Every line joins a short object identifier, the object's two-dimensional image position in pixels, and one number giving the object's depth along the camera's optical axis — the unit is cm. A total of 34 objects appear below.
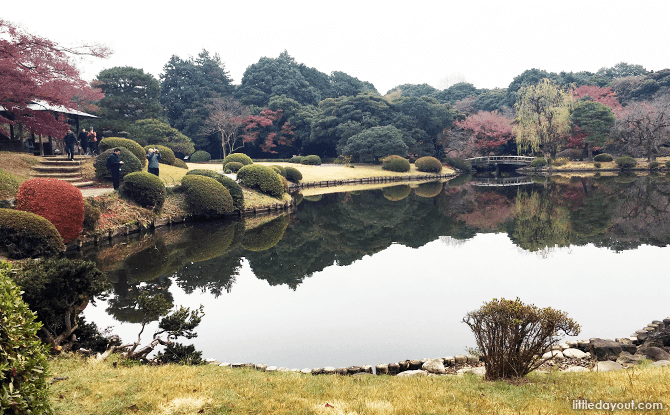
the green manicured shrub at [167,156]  2493
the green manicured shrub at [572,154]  4075
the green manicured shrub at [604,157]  3859
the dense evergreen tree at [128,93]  3155
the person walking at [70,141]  1827
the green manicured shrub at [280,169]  2739
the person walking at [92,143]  2108
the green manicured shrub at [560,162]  3953
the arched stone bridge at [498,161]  4056
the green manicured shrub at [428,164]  3944
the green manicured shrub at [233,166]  2569
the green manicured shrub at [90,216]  1304
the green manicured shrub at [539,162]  3947
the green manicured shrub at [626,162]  3691
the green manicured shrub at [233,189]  1881
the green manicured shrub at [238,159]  2705
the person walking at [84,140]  2009
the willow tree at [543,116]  3797
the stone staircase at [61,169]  1723
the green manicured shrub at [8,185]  1198
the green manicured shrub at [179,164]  2614
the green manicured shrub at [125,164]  1752
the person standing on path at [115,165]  1571
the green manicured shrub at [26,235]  991
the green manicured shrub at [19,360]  260
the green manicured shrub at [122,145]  2008
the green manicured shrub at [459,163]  4366
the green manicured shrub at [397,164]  3797
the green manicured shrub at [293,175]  3066
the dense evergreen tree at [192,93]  4341
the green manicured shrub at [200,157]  4000
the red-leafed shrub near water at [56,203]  1144
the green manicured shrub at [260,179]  2130
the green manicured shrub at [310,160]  4009
